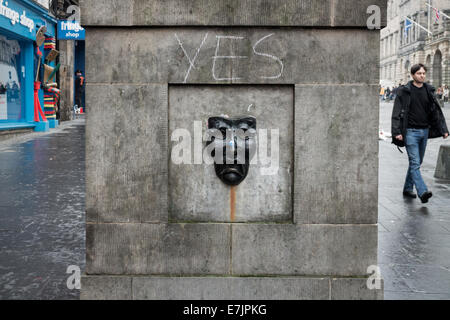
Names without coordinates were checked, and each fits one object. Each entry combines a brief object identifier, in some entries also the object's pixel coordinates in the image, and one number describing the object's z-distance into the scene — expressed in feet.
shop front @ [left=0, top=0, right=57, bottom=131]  53.47
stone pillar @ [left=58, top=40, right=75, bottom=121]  80.33
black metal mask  12.38
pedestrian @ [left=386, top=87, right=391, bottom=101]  215.43
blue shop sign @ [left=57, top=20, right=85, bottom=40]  66.95
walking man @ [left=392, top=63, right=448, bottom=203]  25.96
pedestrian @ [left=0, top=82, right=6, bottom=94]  53.98
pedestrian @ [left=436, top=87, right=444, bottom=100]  168.25
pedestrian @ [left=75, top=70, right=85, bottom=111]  99.61
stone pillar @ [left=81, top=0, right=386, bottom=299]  12.36
